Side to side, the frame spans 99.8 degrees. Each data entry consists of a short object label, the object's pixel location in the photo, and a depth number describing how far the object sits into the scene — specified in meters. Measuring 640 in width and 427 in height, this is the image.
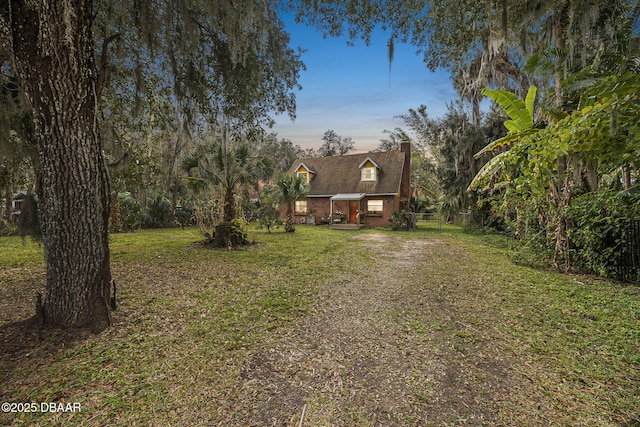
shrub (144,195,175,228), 17.06
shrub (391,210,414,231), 17.53
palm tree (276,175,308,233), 14.61
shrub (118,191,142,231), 14.82
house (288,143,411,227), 19.84
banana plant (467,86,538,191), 6.11
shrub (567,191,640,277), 5.42
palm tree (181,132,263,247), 9.56
